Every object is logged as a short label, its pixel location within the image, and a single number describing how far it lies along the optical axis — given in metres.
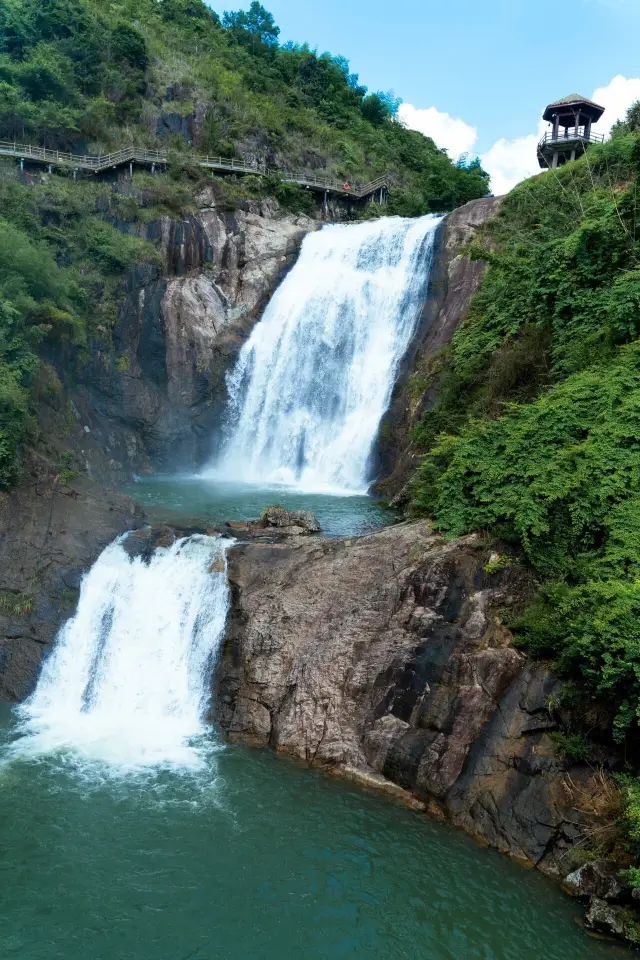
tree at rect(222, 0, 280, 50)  54.72
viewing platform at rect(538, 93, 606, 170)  31.72
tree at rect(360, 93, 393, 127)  50.22
